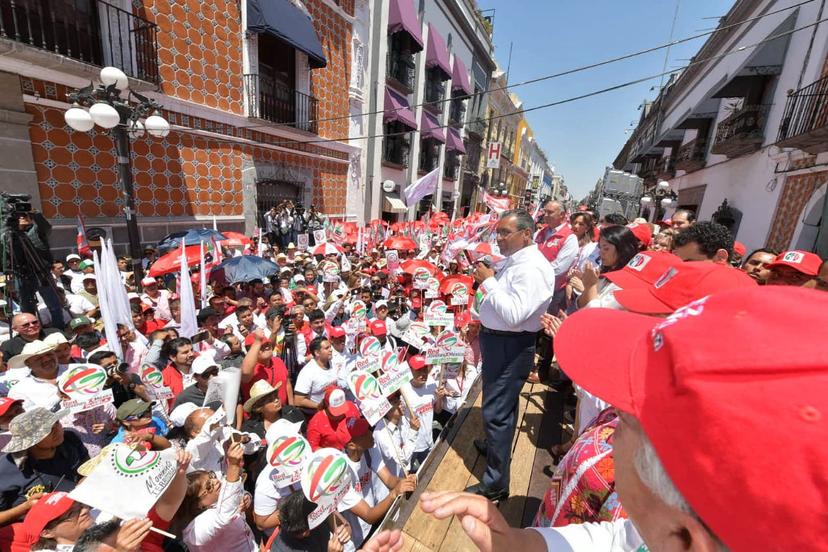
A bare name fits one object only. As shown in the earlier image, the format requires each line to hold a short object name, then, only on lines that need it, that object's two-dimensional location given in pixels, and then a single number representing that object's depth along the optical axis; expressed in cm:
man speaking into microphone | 223
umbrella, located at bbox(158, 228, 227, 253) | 726
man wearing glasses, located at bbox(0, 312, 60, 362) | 374
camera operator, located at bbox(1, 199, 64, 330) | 482
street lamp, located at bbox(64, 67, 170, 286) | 529
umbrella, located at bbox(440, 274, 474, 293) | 582
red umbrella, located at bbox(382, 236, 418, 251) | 887
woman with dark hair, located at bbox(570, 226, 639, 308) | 289
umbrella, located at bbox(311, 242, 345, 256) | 785
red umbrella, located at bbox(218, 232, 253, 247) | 796
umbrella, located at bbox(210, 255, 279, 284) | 605
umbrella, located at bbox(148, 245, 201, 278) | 588
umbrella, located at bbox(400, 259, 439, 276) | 645
